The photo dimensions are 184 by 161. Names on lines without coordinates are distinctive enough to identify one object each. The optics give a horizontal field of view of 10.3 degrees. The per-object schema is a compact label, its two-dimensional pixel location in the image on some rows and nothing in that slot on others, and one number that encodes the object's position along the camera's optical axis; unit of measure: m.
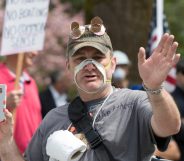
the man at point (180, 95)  9.20
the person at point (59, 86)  15.20
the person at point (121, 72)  10.61
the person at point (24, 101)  9.57
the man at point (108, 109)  5.30
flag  11.34
